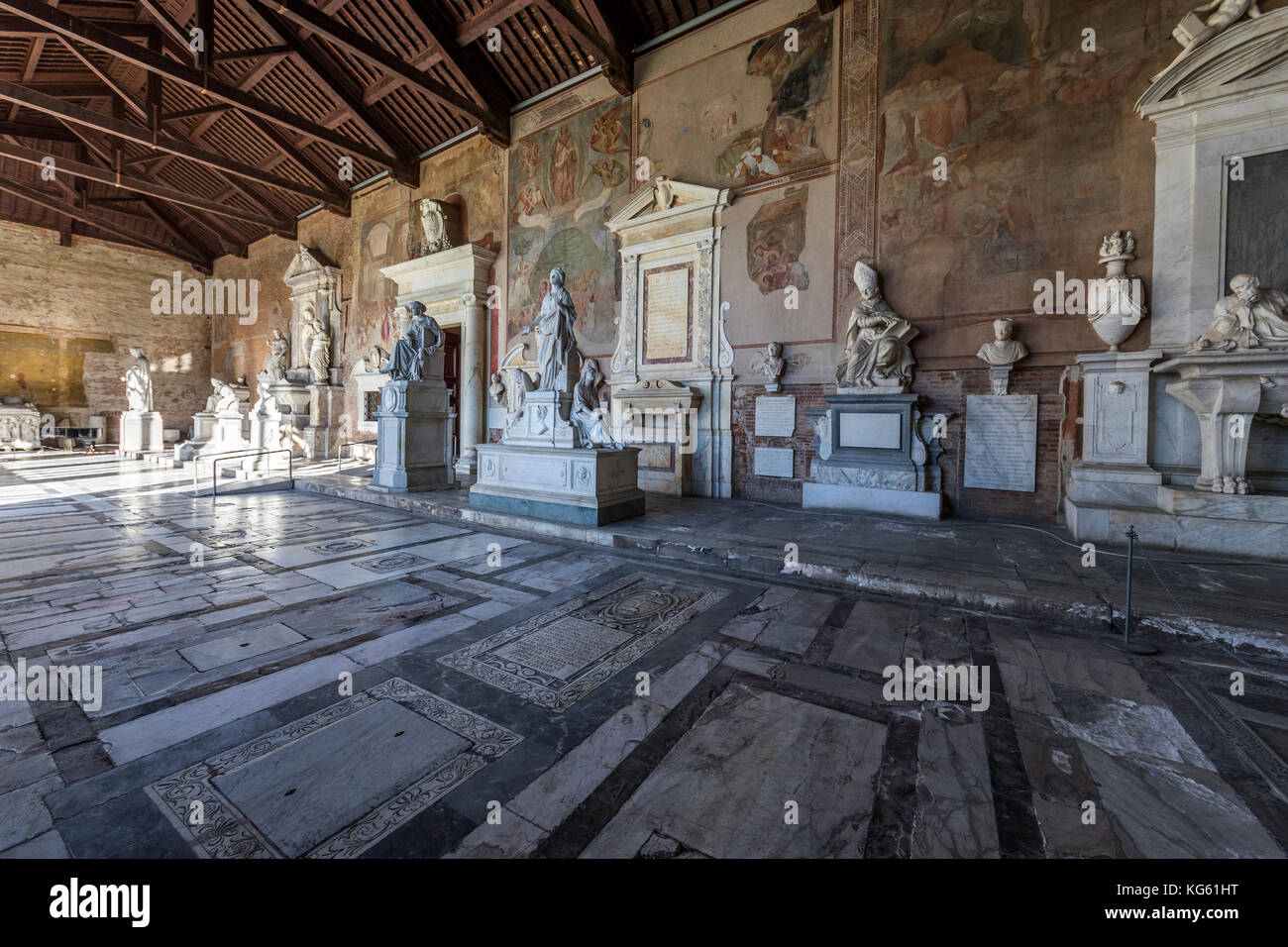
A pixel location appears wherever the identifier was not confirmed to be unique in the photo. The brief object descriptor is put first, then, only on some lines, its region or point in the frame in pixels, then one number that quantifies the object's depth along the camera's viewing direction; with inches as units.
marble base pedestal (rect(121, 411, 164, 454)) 601.9
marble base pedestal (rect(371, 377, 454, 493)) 318.0
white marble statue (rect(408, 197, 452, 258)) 482.3
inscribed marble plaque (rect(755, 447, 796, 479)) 313.9
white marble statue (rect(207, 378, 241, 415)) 519.2
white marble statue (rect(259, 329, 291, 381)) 613.0
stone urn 220.2
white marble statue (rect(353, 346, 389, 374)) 544.7
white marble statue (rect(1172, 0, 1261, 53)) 202.1
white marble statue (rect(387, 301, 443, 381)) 326.3
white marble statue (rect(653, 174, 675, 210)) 354.0
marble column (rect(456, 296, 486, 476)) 472.4
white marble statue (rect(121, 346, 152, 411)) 591.5
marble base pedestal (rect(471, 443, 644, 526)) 232.4
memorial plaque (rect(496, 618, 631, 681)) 110.6
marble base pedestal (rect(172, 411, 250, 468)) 500.1
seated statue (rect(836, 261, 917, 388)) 270.5
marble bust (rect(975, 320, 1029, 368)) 246.7
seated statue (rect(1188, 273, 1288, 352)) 183.0
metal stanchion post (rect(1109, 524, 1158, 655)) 120.0
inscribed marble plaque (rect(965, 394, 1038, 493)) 251.8
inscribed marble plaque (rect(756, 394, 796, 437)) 312.2
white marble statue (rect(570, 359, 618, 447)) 251.6
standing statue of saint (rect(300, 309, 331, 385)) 585.3
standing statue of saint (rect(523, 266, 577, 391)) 258.5
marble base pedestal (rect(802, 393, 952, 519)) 266.1
